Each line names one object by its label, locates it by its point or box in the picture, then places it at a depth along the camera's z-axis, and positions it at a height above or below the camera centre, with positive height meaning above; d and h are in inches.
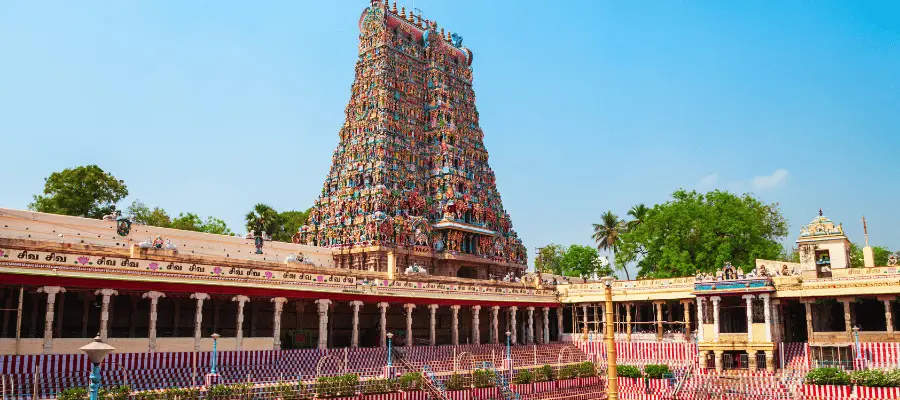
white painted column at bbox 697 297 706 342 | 1637.6 -16.6
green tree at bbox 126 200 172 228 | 2719.0 +372.5
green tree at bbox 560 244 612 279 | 3193.9 +230.9
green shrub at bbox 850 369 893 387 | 1224.2 -112.5
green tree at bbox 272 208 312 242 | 3086.6 +389.8
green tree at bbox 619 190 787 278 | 2098.9 +232.4
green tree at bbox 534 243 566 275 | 3806.8 +289.4
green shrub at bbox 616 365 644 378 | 1476.4 -121.1
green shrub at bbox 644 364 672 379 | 1467.8 -118.7
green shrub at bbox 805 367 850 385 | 1261.1 -113.0
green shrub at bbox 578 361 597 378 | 1494.0 -119.8
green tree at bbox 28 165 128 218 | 2192.4 +374.2
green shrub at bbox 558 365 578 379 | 1431.7 -118.7
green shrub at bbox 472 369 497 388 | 1264.8 -115.4
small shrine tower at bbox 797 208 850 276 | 1598.2 +148.4
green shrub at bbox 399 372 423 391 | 1173.7 -112.2
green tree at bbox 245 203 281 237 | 2883.9 +381.0
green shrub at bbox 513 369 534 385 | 1318.9 -119.6
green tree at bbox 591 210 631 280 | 3329.2 +377.5
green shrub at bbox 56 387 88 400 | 866.8 -98.7
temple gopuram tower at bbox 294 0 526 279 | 2100.1 +448.5
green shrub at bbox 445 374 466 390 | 1223.5 -119.5
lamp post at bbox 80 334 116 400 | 585.9 -32.1
